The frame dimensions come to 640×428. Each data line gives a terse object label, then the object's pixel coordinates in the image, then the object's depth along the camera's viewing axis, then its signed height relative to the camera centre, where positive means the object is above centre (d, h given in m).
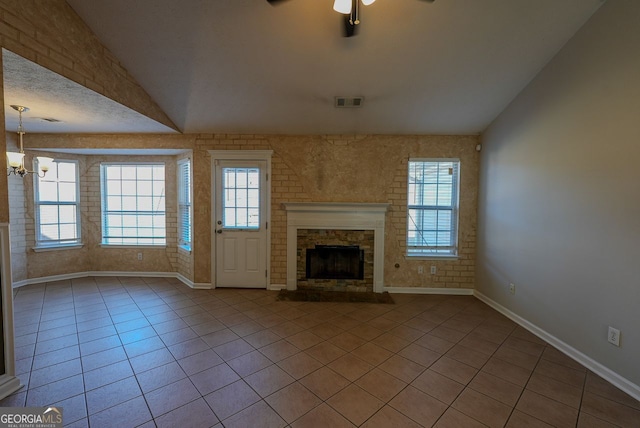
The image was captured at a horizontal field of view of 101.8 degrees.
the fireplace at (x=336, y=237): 4.00 -0.53
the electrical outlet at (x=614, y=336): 2.09 -1.06
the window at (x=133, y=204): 4.69 -0.07
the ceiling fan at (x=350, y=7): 1.64 +1.26
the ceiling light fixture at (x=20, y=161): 2.61 +0.41
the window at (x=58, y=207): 4.30 -0.13
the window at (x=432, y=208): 4.06 -0.06
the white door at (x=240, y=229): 4.14 -0.43
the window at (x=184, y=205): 4.34 -0.07
